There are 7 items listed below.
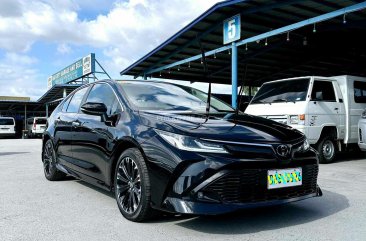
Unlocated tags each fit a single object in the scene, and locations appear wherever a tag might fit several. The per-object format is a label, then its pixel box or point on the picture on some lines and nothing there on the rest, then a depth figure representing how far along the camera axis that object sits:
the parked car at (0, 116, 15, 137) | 28.36
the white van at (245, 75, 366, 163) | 8.13
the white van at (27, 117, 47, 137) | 28.08
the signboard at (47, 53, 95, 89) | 33.88
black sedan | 3.18
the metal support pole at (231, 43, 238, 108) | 13.02
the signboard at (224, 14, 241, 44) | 12.66
